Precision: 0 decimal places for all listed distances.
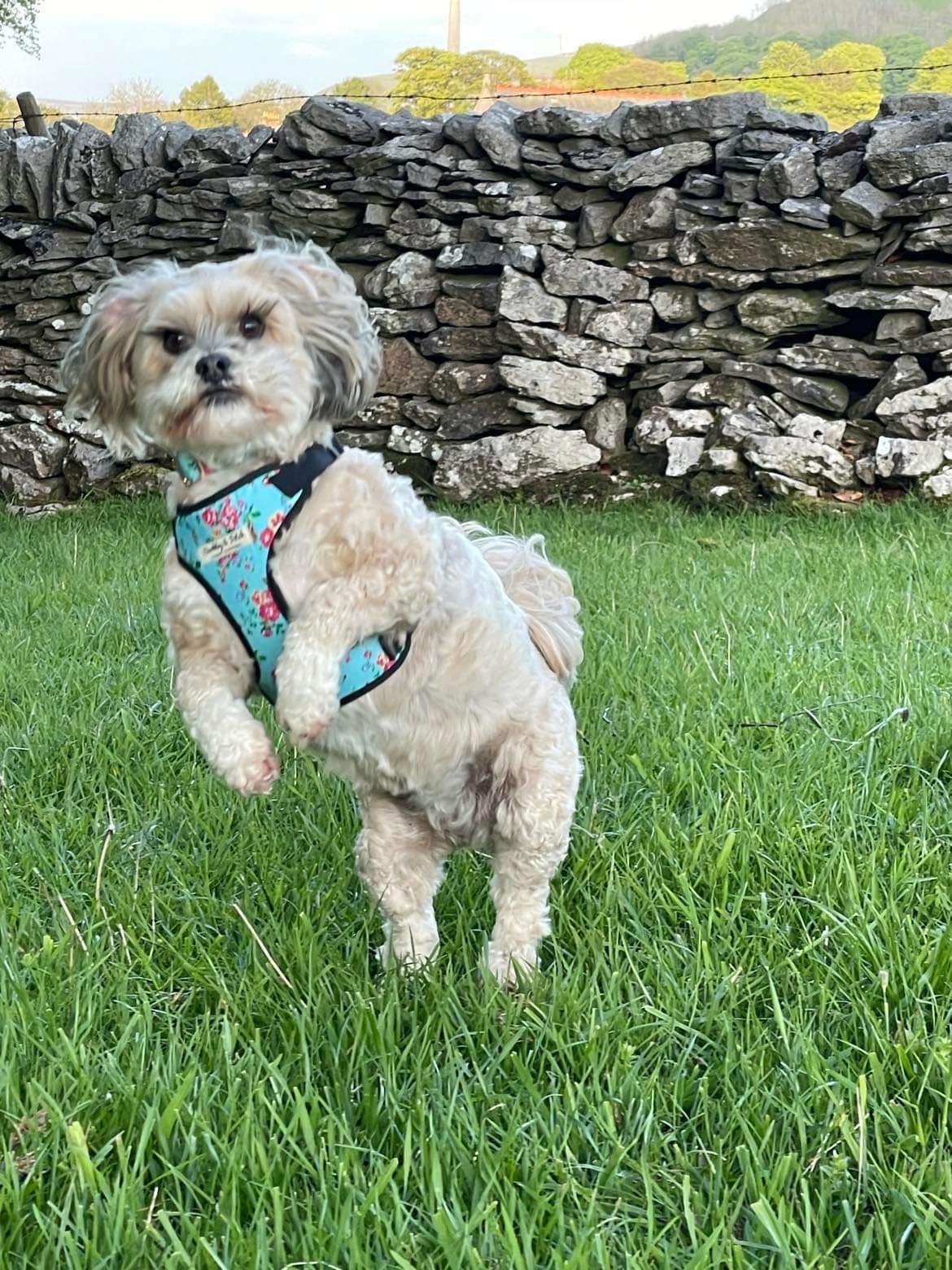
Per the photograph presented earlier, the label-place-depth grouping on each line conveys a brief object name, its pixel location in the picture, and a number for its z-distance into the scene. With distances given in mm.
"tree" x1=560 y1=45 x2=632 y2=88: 22531
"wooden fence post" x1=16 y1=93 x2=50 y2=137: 11625
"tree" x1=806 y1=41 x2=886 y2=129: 14656
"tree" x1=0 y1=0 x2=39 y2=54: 16000
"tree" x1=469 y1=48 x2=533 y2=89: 20844
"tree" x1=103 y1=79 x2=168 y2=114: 22803
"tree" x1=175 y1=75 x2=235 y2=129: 19812
